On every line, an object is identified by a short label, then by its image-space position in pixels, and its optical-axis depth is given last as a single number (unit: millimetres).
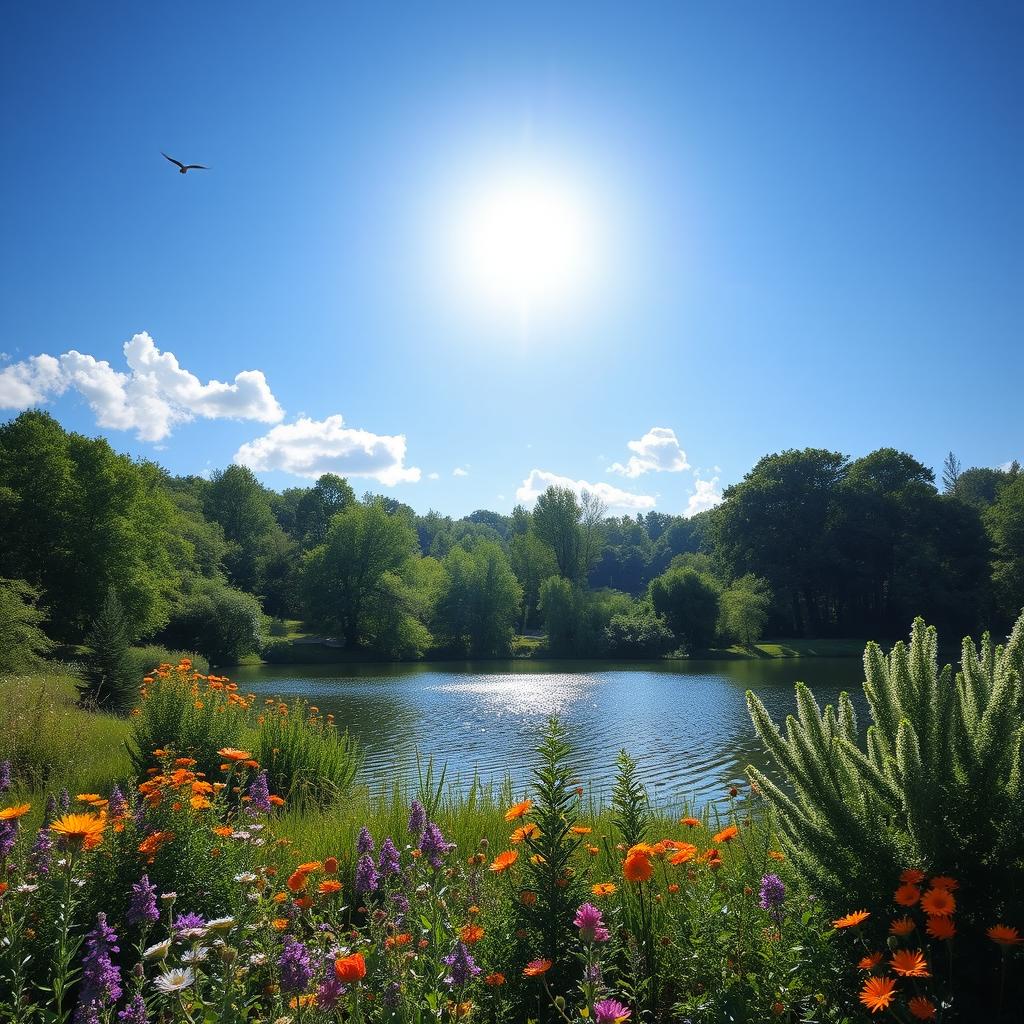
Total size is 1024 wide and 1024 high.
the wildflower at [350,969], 1665
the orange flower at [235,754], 4534
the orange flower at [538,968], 2118
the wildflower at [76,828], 2488
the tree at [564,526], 65625
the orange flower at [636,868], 2438
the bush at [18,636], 19078
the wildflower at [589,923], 1949
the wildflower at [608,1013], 1634
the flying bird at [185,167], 9664
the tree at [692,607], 53219
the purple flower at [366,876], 3064
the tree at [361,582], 54188
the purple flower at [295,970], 2111
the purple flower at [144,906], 2514
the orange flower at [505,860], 2719
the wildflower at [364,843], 3447
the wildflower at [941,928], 1974
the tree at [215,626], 43062
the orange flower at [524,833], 2850
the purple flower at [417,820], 3475
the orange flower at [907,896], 2090
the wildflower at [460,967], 2075
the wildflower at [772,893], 2758
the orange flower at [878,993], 1854
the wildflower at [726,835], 3216
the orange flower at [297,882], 2684
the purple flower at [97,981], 2027
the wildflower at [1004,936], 1953
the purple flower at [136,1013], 1987
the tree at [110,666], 17875
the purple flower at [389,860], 3227
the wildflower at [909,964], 1868
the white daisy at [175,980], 1656
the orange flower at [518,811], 2920
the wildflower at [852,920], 2104
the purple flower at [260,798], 4531
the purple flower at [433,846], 3182
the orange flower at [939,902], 1948
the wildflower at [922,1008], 1807
